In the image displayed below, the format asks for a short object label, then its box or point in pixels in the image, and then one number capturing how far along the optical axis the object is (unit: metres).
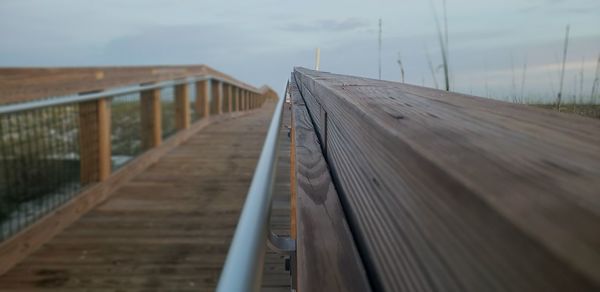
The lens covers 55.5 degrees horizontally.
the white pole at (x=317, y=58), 8.38
